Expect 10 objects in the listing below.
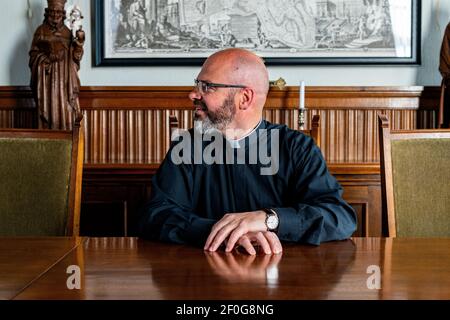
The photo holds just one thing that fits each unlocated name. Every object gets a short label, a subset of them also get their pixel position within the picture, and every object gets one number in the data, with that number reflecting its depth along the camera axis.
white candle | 4.01
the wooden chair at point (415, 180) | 2.26
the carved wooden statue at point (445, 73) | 4.14
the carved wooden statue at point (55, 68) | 4.13
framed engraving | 4.37
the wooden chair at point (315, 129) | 3.23
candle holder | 4.07
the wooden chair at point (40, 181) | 2.33
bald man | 2.24
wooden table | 1.27
